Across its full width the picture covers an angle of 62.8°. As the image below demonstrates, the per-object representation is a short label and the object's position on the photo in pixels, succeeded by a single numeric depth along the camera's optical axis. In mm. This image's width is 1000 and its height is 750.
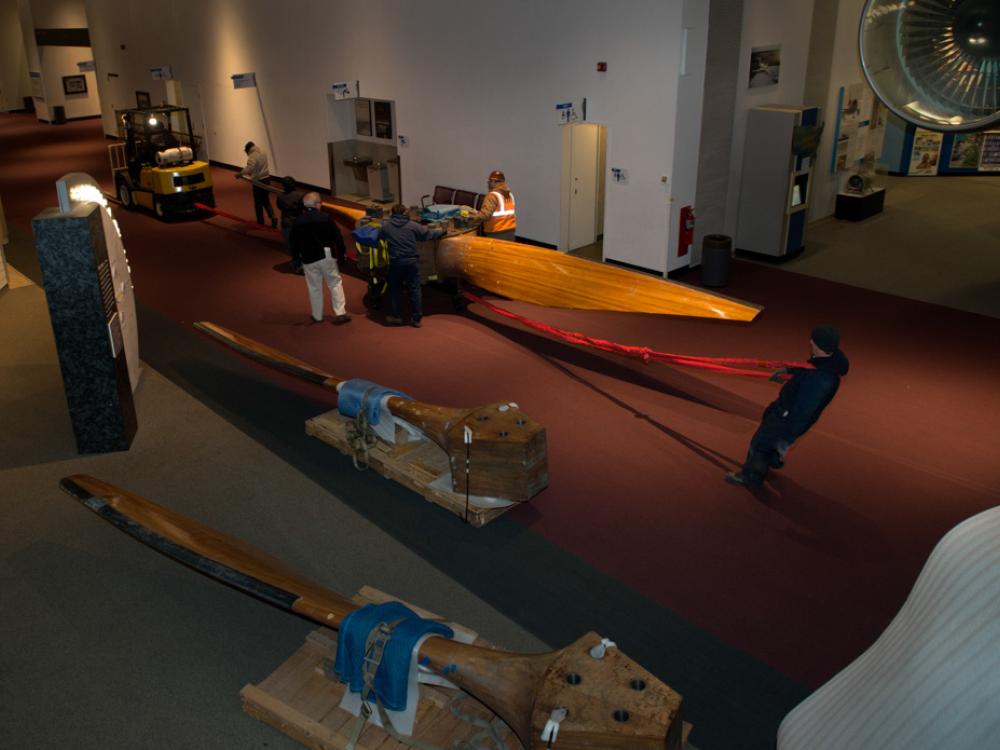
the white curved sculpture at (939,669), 1860
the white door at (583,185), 12578
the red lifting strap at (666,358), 6996
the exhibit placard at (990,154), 18034
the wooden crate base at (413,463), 6305
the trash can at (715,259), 11617
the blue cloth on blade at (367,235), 10625
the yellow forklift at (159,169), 15414
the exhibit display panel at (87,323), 6879
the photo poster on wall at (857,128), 14141
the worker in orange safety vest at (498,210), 11360
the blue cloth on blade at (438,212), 11609
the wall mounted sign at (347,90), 15703
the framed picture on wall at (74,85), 29359
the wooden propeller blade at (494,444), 6129
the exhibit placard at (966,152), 18125
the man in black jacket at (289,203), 12320
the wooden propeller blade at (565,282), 8359
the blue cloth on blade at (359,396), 7000
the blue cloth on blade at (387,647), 3865
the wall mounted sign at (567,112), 12031
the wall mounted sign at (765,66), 12141
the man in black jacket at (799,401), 6074
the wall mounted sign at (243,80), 17922
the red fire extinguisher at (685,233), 11812
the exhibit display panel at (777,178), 12141
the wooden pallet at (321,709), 4207
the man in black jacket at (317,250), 9922
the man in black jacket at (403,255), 9828
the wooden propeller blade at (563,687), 3240
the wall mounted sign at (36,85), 29075
